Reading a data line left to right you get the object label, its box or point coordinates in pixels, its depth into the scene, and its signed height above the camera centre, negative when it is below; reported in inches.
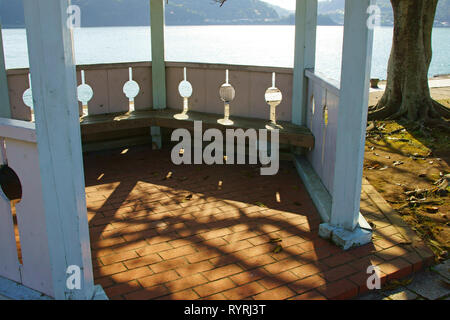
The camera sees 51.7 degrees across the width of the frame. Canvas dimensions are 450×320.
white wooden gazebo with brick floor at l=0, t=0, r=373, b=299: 111.7 -34.6
